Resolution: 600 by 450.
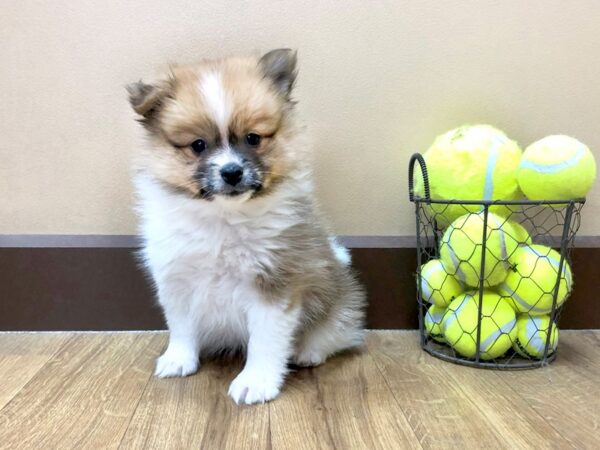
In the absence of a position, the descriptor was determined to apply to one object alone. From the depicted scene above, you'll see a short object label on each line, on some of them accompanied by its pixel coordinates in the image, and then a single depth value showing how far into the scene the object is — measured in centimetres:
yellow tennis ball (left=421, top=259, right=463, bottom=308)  51
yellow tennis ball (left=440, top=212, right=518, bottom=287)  48
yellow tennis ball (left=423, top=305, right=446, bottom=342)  53
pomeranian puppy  44
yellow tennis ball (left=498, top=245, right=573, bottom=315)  48
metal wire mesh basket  48
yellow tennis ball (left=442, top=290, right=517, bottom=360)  49
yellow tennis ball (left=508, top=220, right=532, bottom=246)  50
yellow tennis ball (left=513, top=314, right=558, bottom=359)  49
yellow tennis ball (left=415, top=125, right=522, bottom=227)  49
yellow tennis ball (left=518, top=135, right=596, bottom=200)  47
